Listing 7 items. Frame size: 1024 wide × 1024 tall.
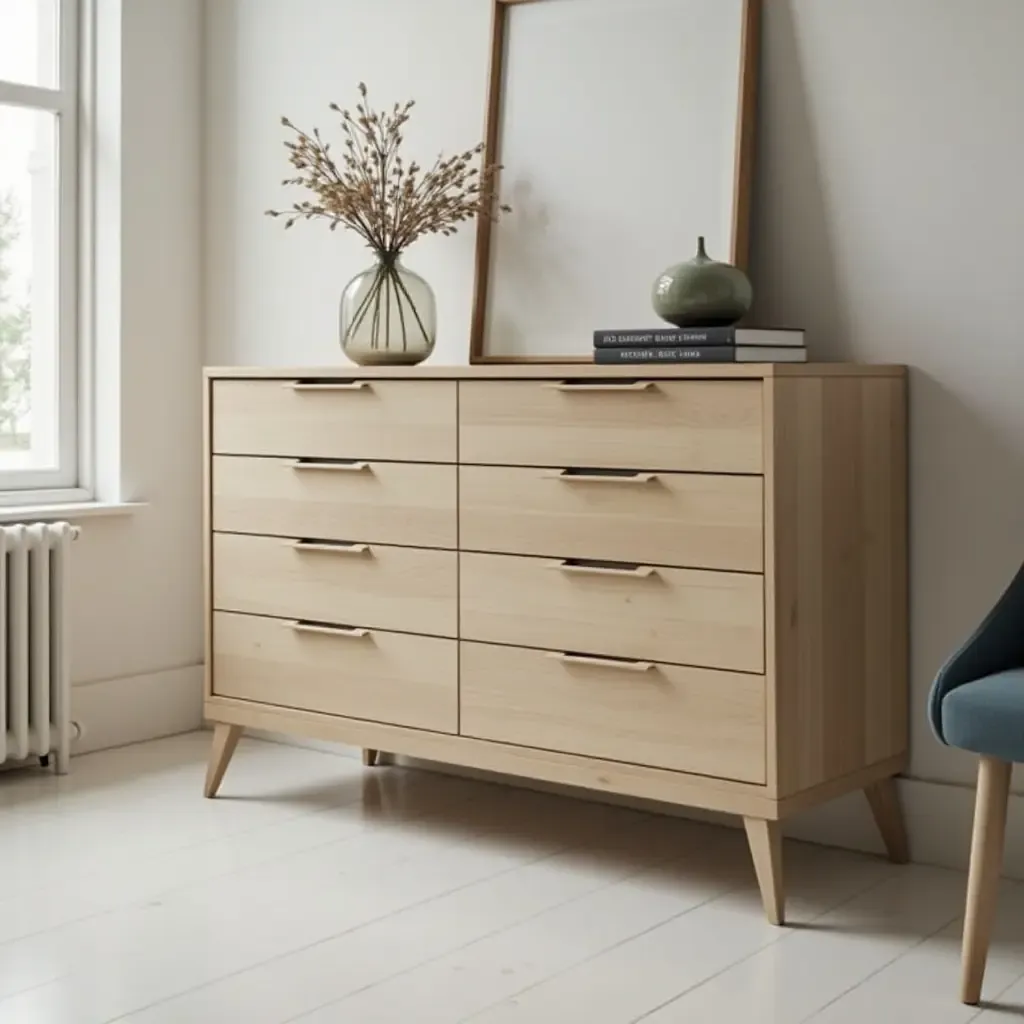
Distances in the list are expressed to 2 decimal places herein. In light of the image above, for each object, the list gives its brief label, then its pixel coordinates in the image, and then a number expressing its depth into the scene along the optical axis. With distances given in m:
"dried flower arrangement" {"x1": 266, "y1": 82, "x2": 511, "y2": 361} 3.05
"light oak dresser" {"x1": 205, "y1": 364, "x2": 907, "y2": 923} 2.40
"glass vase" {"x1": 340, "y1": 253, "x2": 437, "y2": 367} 3.04
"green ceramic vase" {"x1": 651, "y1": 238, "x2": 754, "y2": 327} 2.59
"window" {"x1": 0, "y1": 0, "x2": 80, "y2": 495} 3.50
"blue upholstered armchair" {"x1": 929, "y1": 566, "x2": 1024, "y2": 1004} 1.98
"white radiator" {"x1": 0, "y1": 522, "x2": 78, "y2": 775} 3.24
